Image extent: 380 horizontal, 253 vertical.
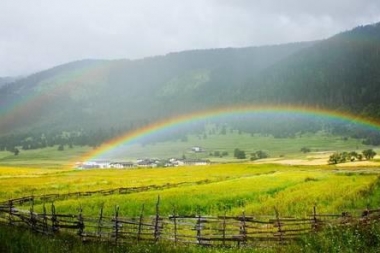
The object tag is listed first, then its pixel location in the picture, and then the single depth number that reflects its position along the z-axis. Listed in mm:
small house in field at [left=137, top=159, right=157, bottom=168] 174975
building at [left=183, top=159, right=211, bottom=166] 171088
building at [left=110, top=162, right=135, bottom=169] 172688
